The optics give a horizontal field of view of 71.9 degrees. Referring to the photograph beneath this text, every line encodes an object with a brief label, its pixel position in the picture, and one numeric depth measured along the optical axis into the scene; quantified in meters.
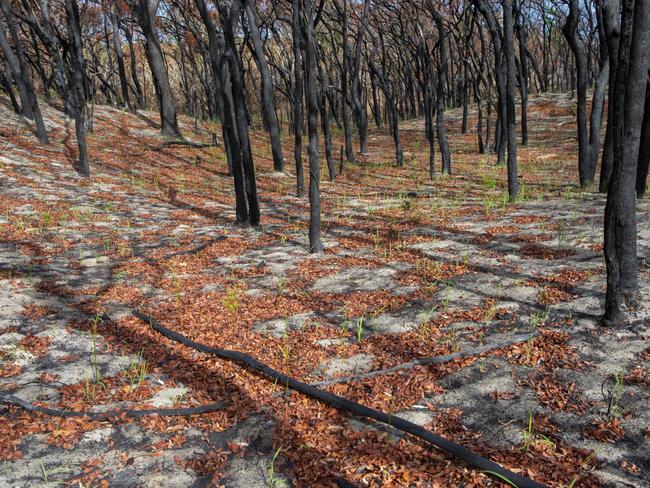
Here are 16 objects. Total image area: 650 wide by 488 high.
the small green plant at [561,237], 5.41
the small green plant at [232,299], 4.50
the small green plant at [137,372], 3.19
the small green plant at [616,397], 2.51
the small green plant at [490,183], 11.29
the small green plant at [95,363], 3.19
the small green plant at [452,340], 3.42
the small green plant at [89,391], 2.98
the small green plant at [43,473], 2.25
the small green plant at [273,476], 2.23
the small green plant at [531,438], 2.34
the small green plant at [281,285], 4.92
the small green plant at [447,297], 4.18
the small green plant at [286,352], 3.47
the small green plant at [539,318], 3.58
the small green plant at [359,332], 3.65
